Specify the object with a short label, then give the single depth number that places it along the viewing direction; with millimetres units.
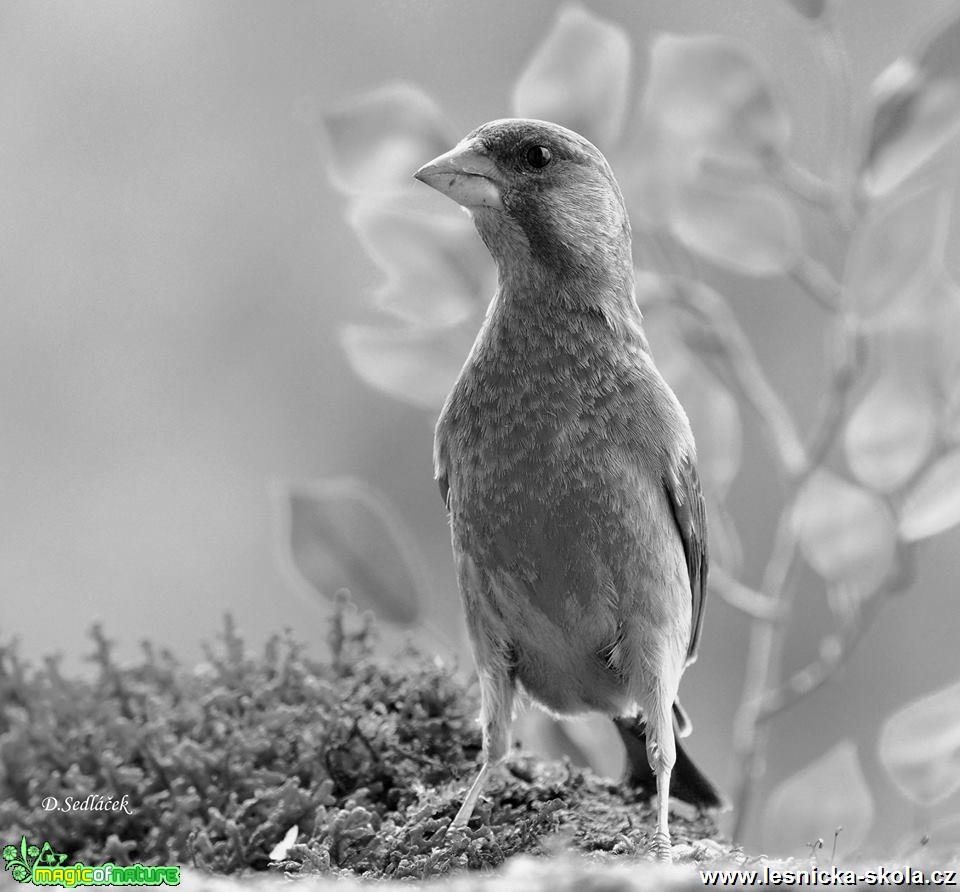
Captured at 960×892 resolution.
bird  4215
